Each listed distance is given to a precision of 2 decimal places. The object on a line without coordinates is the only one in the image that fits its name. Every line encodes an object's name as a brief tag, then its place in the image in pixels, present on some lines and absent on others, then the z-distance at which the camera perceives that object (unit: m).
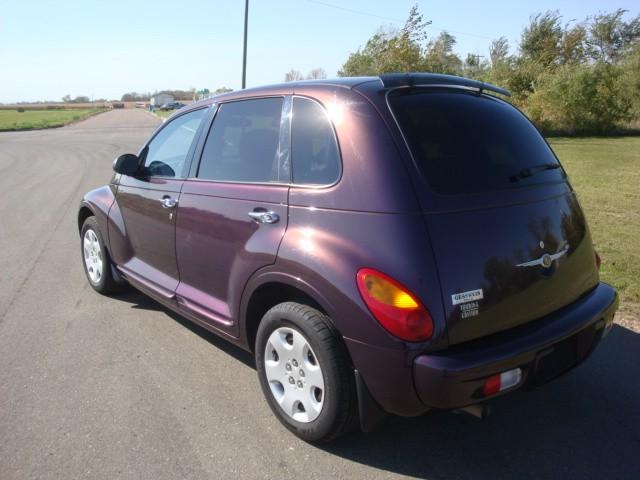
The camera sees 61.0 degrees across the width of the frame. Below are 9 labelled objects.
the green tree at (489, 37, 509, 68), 43.67
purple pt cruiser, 2.36
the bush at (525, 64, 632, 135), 29.92
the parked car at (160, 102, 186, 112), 79.52
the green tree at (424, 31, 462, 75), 27.36
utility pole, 26.75
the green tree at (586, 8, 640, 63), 53.50
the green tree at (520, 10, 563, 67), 45.50
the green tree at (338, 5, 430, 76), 26.84
